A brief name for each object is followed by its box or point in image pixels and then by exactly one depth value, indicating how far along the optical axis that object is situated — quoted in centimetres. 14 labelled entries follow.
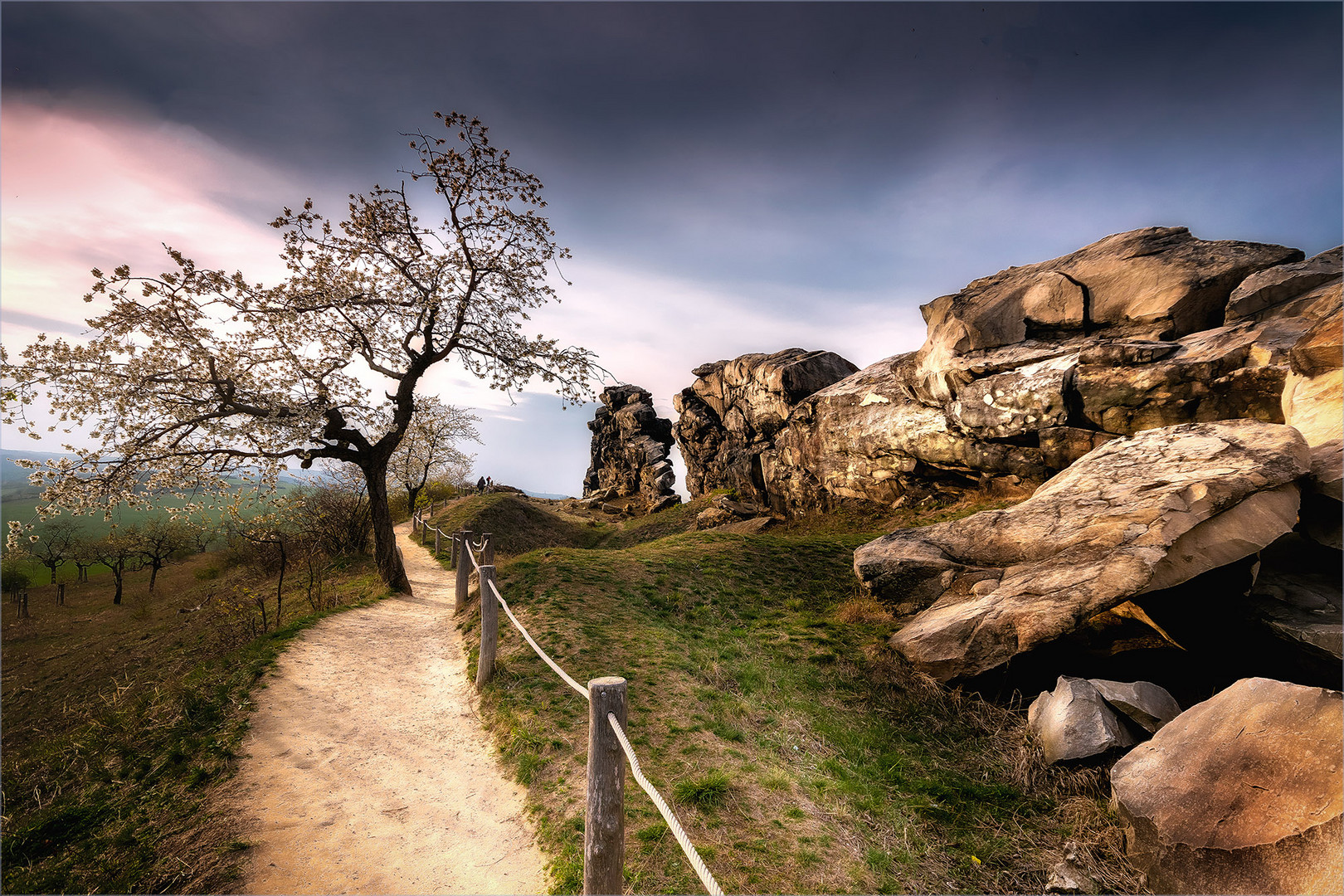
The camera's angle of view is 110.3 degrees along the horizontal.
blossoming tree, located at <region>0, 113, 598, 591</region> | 1067
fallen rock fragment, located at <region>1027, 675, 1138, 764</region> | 592
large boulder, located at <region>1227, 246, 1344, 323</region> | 1080
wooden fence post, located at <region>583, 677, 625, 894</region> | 367
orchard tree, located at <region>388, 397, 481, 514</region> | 3366
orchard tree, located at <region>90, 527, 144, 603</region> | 3064
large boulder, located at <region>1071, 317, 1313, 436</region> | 1046
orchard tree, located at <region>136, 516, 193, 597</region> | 3266
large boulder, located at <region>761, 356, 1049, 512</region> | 1703
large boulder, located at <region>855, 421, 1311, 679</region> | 694
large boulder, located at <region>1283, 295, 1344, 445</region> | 794
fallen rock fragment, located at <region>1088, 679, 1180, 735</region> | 600
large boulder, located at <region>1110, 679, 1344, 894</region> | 401
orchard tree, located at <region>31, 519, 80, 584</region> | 3353
